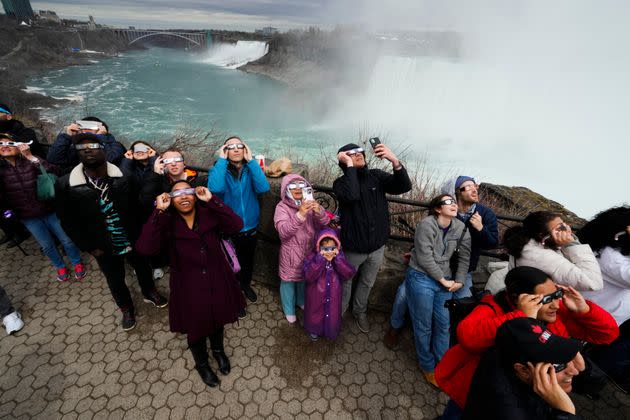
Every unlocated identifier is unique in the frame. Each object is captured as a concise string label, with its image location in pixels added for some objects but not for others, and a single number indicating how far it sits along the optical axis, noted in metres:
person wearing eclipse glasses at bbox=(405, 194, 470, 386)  3.07
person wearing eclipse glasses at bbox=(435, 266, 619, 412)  1.92
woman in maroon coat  2.53
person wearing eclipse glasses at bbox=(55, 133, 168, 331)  2.92
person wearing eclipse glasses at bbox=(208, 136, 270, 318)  3.27
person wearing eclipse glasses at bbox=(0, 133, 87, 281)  3.51
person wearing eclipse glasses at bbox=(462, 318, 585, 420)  1.50
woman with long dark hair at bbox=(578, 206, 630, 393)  2.77
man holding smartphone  3.09
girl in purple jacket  3.18
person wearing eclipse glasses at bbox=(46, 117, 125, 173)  3.64
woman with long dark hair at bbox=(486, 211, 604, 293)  2.48
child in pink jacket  3.16
